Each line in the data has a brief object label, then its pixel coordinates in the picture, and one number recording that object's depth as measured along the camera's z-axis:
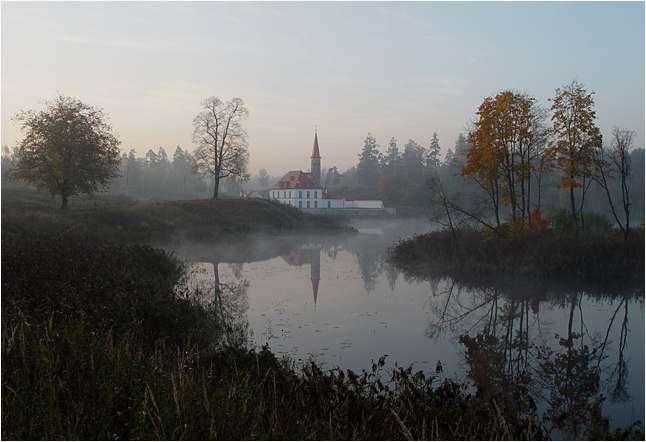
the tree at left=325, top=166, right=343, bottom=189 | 148.00
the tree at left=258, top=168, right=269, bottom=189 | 173.12
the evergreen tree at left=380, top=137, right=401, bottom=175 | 138.94
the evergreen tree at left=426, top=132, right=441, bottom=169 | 131.12
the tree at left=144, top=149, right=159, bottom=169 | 147.00
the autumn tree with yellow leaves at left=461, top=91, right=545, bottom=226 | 27.05
